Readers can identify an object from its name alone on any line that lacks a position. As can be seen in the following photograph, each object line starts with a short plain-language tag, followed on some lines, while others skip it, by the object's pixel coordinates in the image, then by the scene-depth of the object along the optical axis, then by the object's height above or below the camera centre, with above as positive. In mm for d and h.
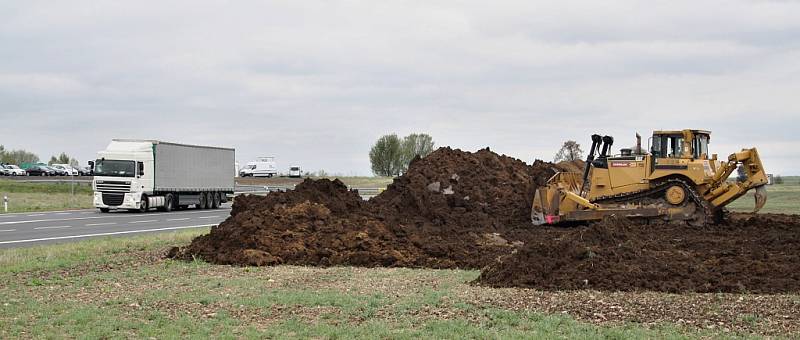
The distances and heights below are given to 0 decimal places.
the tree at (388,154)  94750 +4243
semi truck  43125 +999
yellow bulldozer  25172 +179
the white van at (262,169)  103250 +3009
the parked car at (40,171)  104788 +2998
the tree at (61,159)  138875 +5961
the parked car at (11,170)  99875 +3003
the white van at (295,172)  104688 +2645
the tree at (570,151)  43156 +2042
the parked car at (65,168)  104125 +3397
